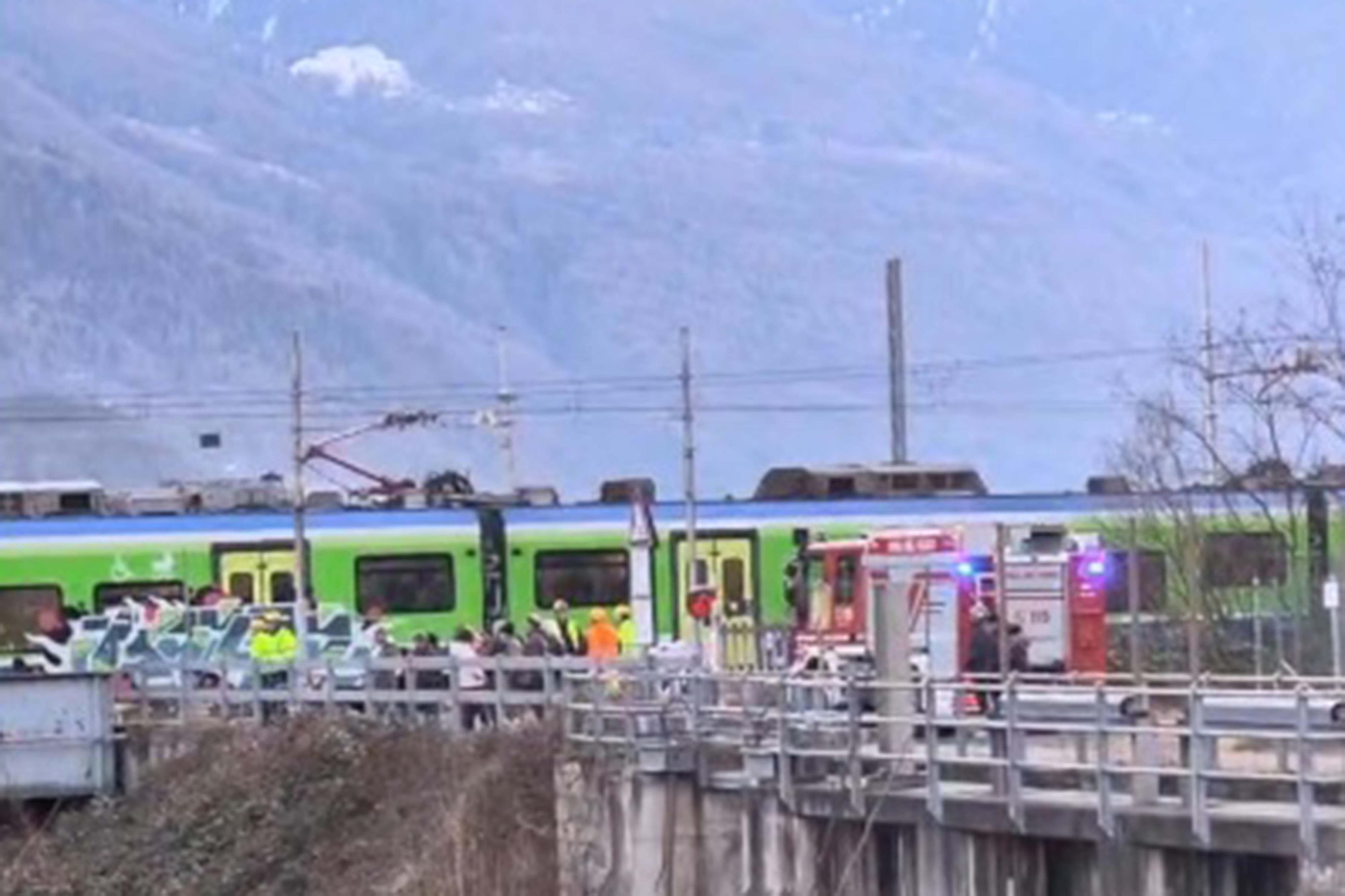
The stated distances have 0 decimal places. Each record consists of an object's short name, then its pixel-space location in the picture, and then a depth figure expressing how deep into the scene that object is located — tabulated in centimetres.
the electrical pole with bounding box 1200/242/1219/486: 5672
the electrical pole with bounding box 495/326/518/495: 8969
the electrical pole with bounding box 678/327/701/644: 5988
